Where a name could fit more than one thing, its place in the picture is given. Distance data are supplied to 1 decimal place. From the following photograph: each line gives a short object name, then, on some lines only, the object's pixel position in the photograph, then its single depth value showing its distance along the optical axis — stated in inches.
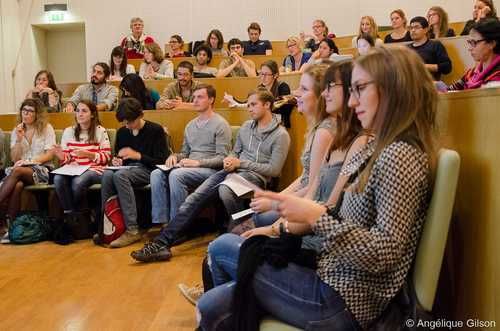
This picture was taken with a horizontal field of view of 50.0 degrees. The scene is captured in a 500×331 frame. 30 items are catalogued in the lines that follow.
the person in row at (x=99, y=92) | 182.5
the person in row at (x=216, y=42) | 264.1
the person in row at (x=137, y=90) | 171.3
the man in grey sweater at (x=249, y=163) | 120.2
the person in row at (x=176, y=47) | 275.1
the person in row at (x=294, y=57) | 224.2
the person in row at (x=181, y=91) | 169.9
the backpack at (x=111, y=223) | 134.8
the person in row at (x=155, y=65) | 220.2
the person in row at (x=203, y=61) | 215.9
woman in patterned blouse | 43.0
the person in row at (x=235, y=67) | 214.2
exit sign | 331.0
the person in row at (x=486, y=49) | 108.0
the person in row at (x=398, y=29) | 216.2
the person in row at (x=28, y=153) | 146.8
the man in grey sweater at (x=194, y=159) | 132.7
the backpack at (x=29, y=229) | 140.2
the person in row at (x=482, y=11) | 190.7
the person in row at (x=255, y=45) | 281.0
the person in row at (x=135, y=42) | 281.7
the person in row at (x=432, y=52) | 168.8
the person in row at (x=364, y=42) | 165.3
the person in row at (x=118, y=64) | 211.9
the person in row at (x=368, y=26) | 217.6
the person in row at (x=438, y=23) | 202.7
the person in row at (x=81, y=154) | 141.8
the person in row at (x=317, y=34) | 254.1
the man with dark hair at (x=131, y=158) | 136.9
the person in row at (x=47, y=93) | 185.5
